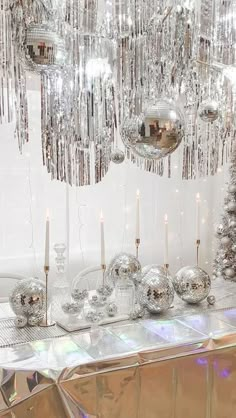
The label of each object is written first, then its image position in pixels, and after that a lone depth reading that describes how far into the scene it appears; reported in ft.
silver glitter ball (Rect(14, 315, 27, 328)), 4.89
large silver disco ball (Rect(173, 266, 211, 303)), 5.63
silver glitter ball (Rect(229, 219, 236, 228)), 9.88
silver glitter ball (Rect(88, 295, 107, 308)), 5.16
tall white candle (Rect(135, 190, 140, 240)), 6.13
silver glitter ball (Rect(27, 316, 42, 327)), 4.92
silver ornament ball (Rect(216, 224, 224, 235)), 10.16
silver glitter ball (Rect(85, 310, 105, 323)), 4.80
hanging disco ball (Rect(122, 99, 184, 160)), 4.43
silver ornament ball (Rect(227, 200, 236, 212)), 9.90
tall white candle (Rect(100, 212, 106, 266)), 5.64
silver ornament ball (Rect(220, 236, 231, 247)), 10.01
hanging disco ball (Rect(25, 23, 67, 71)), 4.48
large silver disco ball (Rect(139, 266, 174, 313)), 5.25
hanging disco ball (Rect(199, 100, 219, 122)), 6.02
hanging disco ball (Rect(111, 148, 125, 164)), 7.10
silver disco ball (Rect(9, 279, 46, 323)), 4.92
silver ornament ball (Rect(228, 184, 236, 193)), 9.87
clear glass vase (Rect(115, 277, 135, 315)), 5.33
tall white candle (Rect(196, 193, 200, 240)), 6.38
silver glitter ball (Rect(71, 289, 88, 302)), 5.21
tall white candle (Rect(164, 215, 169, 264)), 6.09
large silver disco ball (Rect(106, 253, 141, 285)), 5.92
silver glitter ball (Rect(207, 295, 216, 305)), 5.75
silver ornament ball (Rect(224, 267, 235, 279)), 9.30
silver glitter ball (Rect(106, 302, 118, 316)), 5.22
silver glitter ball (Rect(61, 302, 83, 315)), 5.00
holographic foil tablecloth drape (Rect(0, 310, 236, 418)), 3.83
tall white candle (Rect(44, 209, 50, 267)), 5.15
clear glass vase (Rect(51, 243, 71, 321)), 5.29
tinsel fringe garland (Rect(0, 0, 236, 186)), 5.37
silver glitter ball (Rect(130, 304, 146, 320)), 5.16
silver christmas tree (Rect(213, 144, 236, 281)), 9.91
